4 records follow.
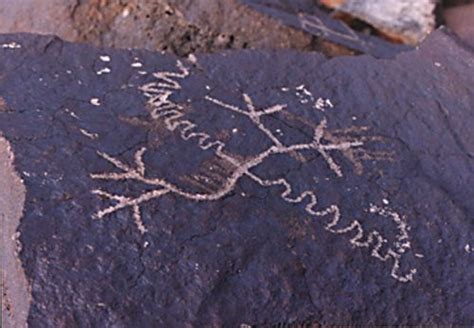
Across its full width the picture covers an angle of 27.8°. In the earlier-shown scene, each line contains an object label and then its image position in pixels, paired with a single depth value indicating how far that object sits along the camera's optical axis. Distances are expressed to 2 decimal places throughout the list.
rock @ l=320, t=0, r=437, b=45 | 3.10
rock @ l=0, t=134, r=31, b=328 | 1.55
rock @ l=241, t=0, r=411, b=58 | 2.54
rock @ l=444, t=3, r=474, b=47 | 2.94
